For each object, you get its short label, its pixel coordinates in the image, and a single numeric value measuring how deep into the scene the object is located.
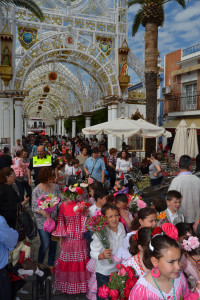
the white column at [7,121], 16.23
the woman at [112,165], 9.66
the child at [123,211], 3.69
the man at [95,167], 7.22
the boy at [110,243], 2.99
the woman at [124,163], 8.45
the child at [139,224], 2.96
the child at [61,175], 7.55
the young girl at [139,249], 2.55
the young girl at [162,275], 2.05
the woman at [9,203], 3.71
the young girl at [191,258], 2.63
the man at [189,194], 4.43
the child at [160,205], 4.34
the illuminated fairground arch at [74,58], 16.70
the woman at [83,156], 8.45
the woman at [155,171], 7.46
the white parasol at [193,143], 13.34
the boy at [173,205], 3.98
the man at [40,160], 7.01
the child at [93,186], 4.38
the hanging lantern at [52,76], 28.66
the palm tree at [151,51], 11.76
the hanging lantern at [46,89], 36.16
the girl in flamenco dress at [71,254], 3.94
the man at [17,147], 12.74
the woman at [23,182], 7.48
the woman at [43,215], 4.24
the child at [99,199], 4.16
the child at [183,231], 3.14
